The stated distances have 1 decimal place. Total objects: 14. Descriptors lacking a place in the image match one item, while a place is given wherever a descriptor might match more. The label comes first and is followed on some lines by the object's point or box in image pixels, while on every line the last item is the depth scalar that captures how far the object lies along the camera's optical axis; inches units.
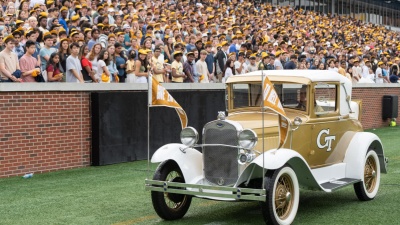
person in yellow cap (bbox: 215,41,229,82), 734.5
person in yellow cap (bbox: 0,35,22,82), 489.1
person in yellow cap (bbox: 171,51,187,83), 642.8
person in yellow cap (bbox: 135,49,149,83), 606.5
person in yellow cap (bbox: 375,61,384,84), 1027.9
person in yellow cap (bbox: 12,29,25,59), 527.5
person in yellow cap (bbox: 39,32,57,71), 535.5
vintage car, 311.4
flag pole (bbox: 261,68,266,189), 299.3
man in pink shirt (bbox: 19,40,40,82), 502.3
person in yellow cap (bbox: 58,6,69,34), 677.9
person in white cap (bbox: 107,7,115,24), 782.6
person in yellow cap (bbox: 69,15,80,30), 685.9
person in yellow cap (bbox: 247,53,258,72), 760.3
